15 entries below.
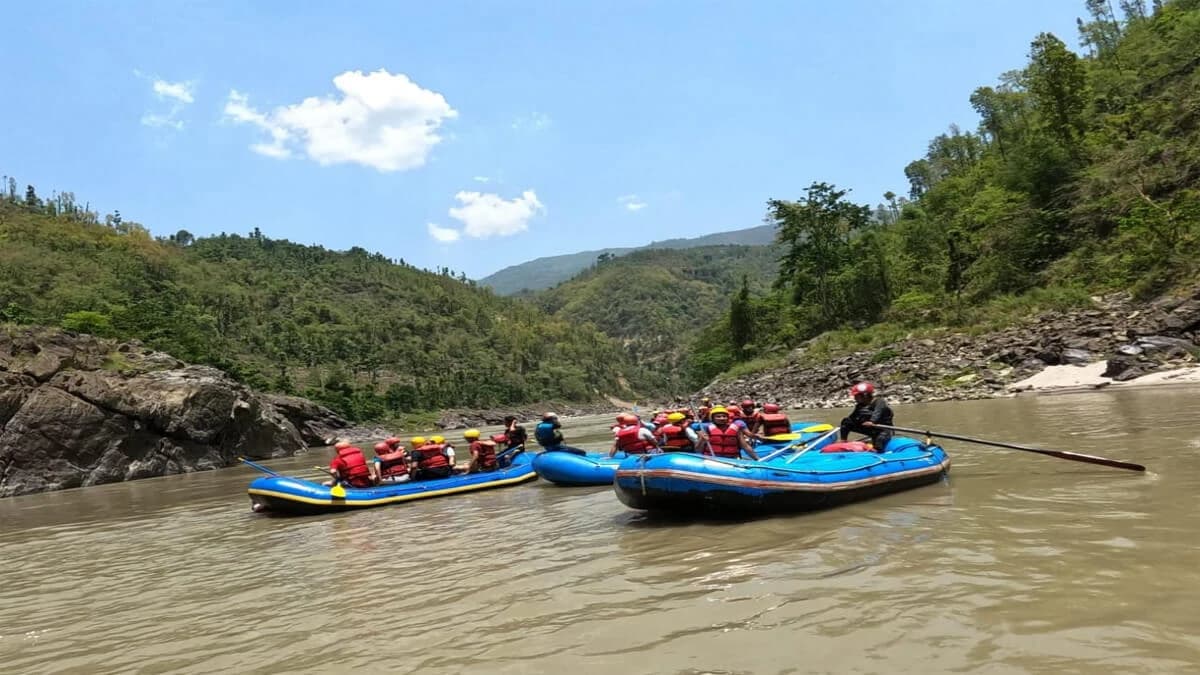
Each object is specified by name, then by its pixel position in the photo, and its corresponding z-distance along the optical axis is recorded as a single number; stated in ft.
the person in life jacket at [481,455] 47.29
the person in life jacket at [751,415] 43.45
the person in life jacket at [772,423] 41.32
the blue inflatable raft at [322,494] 40.32
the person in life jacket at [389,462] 44.24
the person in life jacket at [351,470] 42.65
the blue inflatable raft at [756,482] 27.04
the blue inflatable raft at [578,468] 43.04
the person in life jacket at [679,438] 32.53
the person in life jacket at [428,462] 44.65
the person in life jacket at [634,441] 36.35
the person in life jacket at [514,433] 53.01
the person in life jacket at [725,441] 32.37
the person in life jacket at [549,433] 46.83
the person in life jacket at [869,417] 34.78
